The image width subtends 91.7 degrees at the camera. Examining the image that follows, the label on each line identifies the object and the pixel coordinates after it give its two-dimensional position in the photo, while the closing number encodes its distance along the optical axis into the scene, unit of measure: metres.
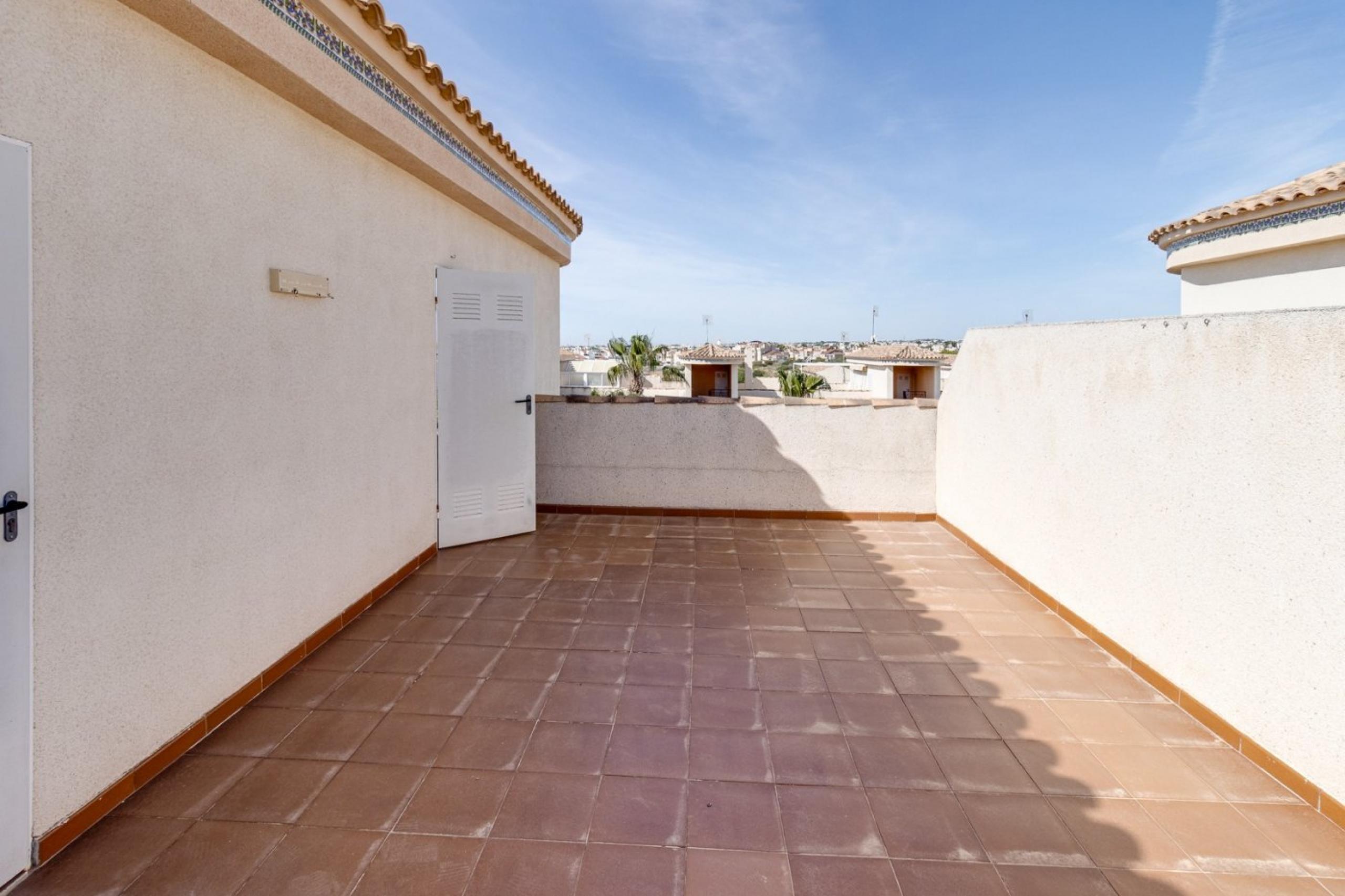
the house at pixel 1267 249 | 5.55
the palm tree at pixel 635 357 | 29.30
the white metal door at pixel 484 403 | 5.02
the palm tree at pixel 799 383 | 29.39
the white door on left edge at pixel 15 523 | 1.75
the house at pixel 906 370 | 23.89
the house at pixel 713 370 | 28.44
